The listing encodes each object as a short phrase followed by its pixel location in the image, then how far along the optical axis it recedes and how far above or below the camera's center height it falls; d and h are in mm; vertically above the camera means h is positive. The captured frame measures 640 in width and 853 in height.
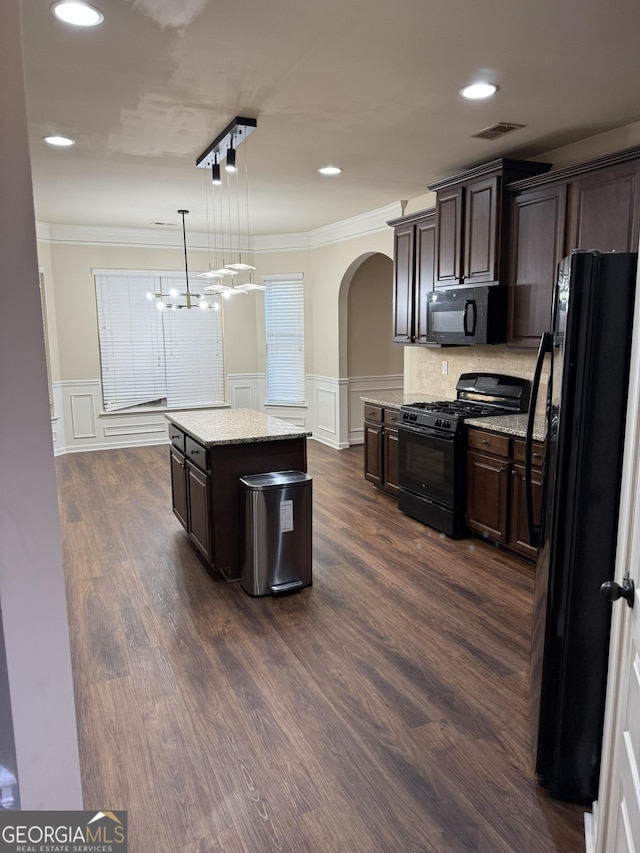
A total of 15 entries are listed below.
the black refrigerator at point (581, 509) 1714 -510
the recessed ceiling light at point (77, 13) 2131 +1252
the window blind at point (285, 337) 7949 +102
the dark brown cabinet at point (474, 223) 4090 +893
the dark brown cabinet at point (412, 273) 4949 +622
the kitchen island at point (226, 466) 3531 -761
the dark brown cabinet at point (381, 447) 5172 -950
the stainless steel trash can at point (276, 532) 3359 -1101
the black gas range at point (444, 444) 4203 -759
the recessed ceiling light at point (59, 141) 3723 +1329
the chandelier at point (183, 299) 7315 +608
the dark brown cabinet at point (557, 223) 3260 +736
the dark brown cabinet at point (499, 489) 3719 -971
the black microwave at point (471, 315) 4195 +212
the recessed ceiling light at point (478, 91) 2912 +1285
